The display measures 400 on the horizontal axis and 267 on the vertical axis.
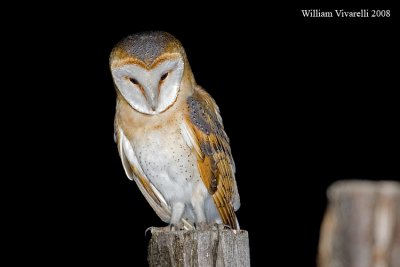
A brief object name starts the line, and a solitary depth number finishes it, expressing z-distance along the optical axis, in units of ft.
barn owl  18.24
